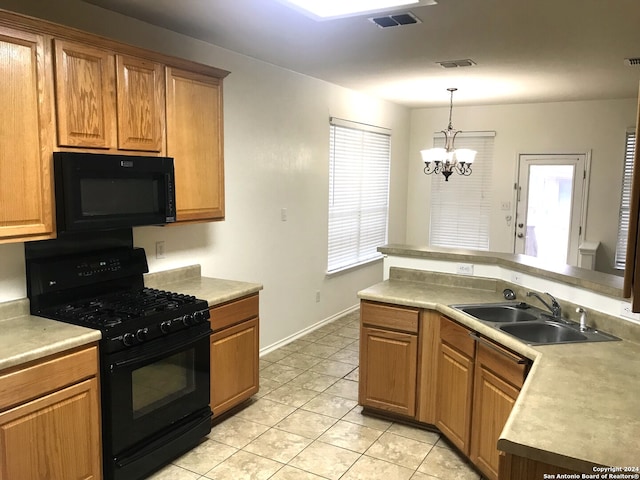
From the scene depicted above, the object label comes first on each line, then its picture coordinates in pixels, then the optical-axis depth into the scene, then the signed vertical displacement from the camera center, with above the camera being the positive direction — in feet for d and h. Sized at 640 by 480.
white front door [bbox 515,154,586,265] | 20.98 -0.66
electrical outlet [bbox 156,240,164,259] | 11.23 -1.46
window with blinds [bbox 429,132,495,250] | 22.68 -0.60
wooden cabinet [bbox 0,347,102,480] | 6.65 -3.38
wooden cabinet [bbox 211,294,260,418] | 10.31 -3.60
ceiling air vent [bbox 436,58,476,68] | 13.52 +3.43
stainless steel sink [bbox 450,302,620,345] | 8.31 -2.37
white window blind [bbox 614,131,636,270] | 19.86 -0.50
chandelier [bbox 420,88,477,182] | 16.55 +1.07
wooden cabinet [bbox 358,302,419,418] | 10.53 -3.64
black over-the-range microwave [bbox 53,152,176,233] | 8.05 -0.14
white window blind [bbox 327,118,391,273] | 18.30 -0.19
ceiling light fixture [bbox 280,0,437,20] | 8.10 +2.96
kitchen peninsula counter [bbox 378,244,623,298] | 8.49 -1.53
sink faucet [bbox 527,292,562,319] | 9.12 -2.15
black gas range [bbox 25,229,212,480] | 8.01 -2.67
